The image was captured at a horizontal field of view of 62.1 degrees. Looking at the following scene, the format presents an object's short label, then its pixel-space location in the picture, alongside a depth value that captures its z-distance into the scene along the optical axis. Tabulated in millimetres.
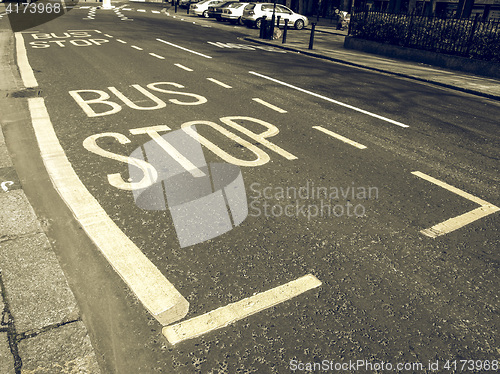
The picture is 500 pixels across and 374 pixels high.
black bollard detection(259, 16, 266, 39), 20625
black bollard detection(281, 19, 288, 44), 18798
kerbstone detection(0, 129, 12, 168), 5074
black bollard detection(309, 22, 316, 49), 17091
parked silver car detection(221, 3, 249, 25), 28422
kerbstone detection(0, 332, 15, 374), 2371
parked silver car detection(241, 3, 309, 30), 26109
